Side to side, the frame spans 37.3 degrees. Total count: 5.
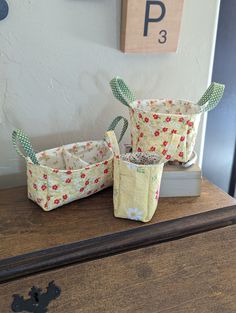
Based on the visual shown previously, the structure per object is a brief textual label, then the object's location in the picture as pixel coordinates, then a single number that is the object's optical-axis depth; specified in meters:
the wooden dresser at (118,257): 0.58
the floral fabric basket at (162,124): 0.78
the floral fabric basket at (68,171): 0.73
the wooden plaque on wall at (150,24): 0.86
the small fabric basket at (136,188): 0.69
